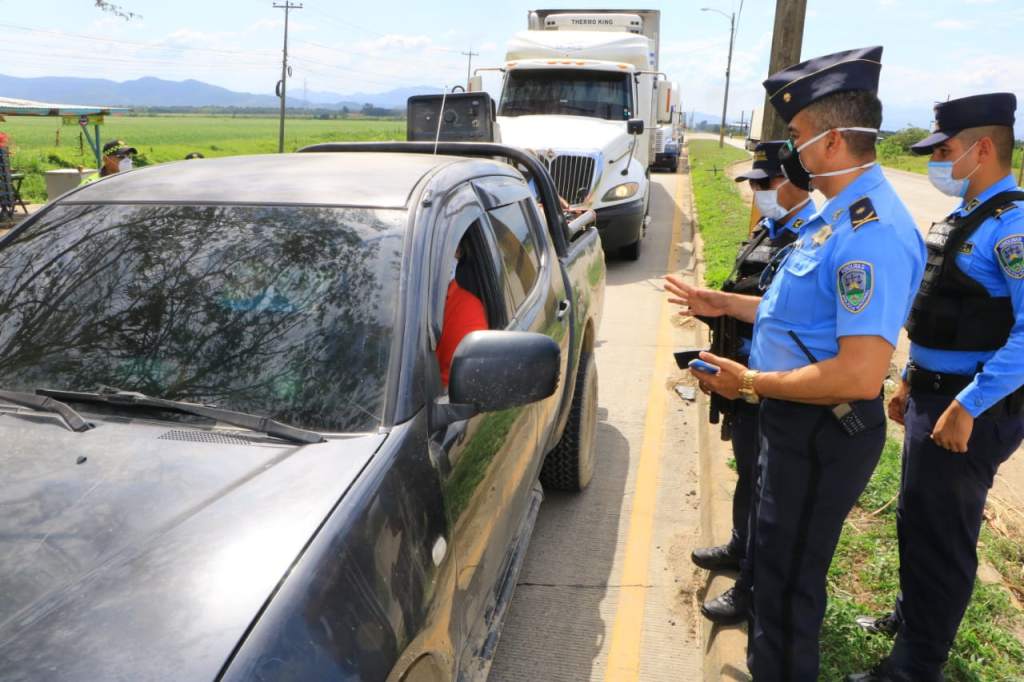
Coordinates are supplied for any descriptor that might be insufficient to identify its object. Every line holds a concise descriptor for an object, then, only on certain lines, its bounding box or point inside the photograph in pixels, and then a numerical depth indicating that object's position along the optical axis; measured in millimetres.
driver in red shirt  2432
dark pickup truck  1341
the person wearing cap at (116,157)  8070
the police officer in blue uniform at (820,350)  2039
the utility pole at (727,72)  43994
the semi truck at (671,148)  26505
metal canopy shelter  16188
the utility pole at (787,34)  7047
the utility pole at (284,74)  43156
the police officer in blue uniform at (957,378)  2400
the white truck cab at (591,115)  10430
